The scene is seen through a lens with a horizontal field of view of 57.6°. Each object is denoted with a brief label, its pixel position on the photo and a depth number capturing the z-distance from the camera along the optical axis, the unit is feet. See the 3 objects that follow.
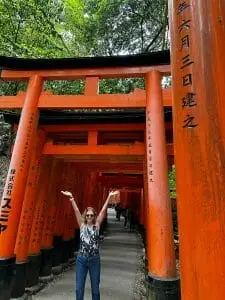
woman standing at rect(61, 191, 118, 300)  9.37
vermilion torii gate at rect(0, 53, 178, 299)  10.13
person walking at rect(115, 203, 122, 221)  64.21
